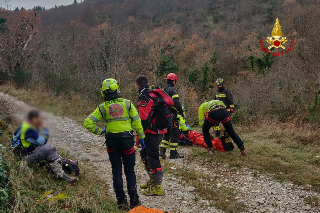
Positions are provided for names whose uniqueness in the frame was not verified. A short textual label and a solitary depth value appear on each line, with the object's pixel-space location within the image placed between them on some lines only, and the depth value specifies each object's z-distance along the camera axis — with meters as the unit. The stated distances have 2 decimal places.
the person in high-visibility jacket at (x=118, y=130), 4.19
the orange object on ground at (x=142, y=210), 3.63
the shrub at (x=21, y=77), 15.96
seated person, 4.73
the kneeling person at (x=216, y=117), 6.76
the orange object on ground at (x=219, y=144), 7.48
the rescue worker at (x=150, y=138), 4.89
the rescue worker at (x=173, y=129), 6.89
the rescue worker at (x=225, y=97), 8.84
